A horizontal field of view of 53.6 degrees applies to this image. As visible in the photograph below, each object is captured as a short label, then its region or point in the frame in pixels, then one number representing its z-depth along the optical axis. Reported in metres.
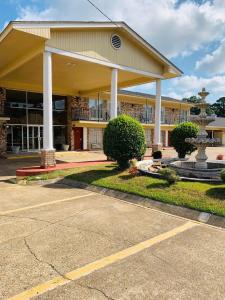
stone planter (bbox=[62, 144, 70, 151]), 19.93
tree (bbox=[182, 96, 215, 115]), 61.41
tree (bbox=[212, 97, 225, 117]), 70.75
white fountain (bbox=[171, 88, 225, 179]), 8.77
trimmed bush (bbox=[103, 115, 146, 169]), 9.24
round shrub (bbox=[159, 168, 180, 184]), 7.19
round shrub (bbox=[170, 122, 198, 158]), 12.55
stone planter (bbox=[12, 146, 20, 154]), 17.80
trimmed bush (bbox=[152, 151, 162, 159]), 12.46
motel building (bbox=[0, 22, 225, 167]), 10.49
